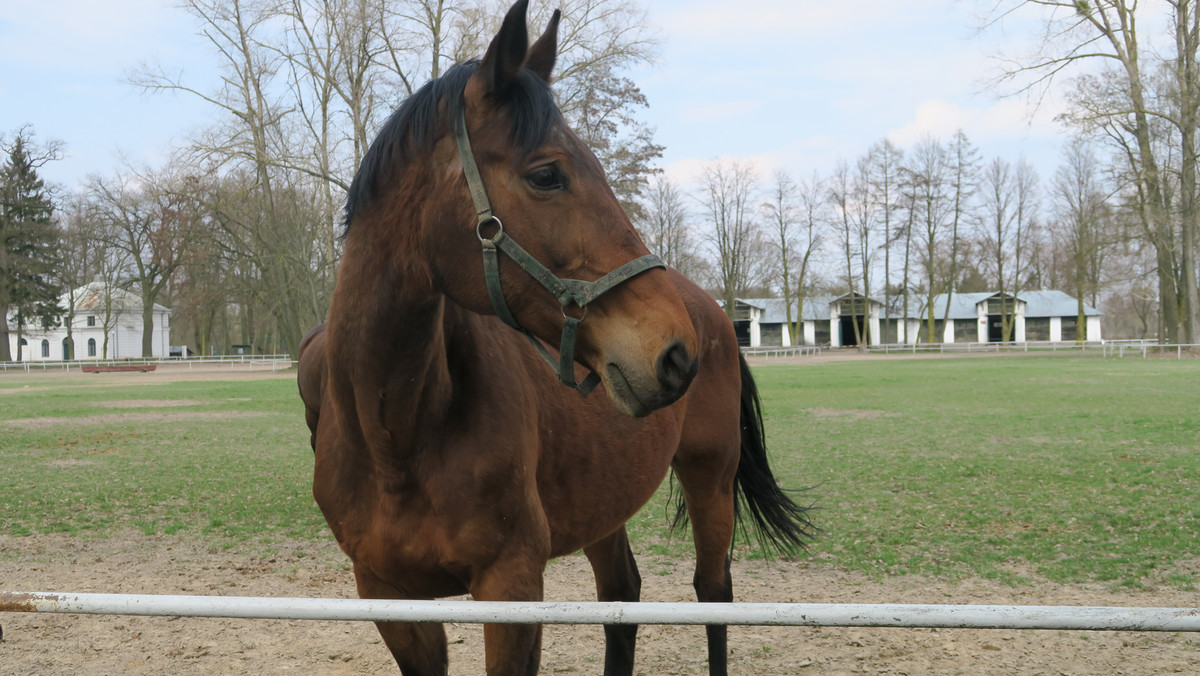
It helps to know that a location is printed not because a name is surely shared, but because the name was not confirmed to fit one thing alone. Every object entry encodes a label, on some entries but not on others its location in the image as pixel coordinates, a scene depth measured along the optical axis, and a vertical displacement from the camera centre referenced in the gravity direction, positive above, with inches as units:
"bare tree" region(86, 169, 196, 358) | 2082.9 +309.0
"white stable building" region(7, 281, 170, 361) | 2876.5 +47.8
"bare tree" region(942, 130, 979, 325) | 2447.1 +389.0
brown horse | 77.8 +0.0
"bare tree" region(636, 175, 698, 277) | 2332.7 +327.2
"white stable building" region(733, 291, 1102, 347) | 2987.2 +68.7
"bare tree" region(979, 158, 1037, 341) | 2534.4 +298.7
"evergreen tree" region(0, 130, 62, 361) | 2098.9 +294.9
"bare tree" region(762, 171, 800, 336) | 2571.4 +266.1
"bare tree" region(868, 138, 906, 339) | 2472.9 +421.6
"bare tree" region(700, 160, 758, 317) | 2511.1 +310.7
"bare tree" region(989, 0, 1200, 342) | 1387.8 +386.5
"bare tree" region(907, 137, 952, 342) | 2442.2 +389.1
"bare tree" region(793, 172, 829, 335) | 2576.3 +245.6
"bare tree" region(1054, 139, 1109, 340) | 1721.2 +246.6
